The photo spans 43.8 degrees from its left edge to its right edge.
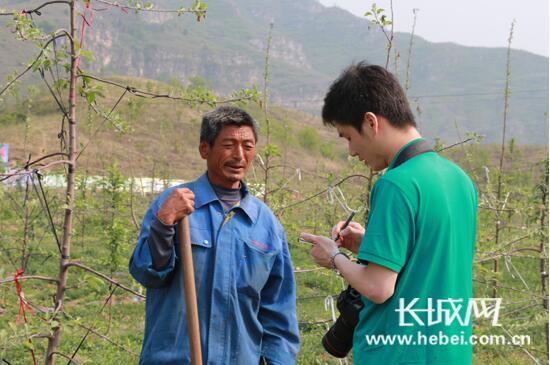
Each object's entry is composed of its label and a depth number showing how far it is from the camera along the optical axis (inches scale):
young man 67.8
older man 89.1
